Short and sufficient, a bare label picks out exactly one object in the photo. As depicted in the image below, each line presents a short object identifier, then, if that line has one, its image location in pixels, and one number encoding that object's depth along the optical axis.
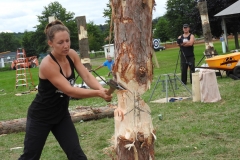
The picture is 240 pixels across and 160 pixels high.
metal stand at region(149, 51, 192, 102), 10.79
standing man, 13.55
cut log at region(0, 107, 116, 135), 8.90
